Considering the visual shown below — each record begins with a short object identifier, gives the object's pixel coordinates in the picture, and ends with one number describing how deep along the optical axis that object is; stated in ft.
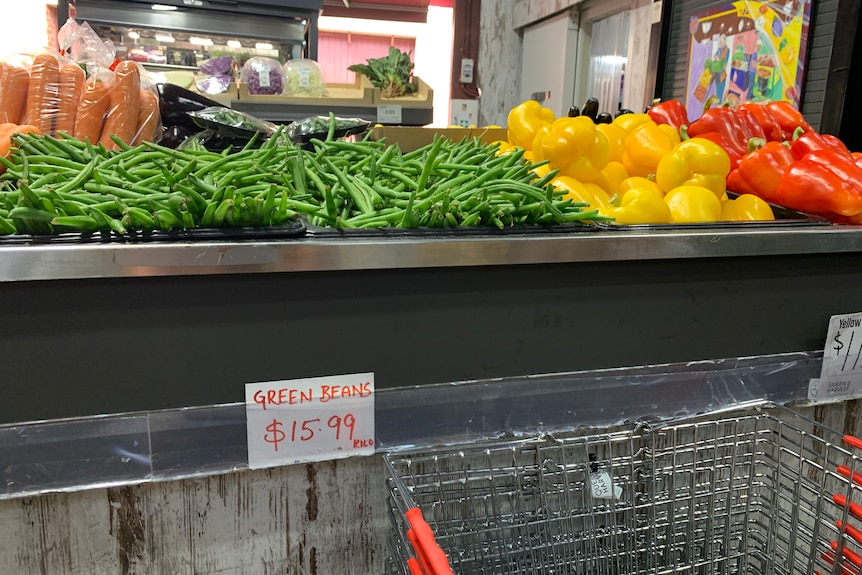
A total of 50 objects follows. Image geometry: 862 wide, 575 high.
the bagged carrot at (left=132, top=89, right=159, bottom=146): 5.24
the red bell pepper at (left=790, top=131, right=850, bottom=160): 5.51
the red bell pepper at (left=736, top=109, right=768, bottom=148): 6.40
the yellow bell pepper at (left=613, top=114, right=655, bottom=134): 5.90
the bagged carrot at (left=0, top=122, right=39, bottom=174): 4.05
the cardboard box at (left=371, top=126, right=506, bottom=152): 6.91
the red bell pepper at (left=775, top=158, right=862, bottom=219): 4.60
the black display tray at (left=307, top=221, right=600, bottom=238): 3.32
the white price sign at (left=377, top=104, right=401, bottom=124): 13.16
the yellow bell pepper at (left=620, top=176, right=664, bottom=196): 4.69
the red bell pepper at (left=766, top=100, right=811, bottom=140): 6.62
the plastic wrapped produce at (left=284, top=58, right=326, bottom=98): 12.81
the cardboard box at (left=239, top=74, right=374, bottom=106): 12.37
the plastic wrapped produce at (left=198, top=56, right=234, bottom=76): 13.50
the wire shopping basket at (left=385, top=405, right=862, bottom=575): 3.64
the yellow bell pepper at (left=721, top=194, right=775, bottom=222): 4.85
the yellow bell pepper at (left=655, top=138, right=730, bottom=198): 4.98
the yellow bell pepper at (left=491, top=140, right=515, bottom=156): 5.28
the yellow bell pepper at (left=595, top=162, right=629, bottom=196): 5.18
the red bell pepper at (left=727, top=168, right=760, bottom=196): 5.55
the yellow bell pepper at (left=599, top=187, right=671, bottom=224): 4.37
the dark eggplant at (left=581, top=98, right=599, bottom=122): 6.51
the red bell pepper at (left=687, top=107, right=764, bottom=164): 6.25
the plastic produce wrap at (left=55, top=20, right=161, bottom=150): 4.91
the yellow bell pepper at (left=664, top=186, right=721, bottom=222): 4.51
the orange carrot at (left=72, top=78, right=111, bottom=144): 4.90
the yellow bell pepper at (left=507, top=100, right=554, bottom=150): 5.81
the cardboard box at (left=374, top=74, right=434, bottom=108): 13.21
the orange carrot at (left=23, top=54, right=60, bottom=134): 4.86
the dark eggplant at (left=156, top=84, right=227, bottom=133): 5.62
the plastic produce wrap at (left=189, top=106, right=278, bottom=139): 5.10
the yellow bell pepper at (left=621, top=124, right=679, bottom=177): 5.37
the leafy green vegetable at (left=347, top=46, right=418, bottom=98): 14.15
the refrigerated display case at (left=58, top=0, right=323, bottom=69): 13.26
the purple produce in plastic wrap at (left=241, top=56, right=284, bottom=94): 12.70
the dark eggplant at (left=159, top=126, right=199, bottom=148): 5.59
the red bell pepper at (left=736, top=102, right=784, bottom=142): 6.57
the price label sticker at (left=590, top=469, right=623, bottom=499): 3.71
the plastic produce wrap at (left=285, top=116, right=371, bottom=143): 5.25
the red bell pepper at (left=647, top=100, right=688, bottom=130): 6.59
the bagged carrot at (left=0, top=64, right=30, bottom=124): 4.88
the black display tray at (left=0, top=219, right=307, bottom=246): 2.83
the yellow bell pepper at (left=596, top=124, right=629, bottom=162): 5.55
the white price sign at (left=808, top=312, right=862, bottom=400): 4.41
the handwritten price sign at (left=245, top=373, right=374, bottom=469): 3.27
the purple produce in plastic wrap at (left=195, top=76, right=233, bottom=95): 12.28
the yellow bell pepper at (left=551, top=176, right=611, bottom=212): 4.61
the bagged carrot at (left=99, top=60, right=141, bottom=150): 4.99
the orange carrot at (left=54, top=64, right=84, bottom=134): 4.91
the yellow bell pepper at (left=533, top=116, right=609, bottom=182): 4.84
